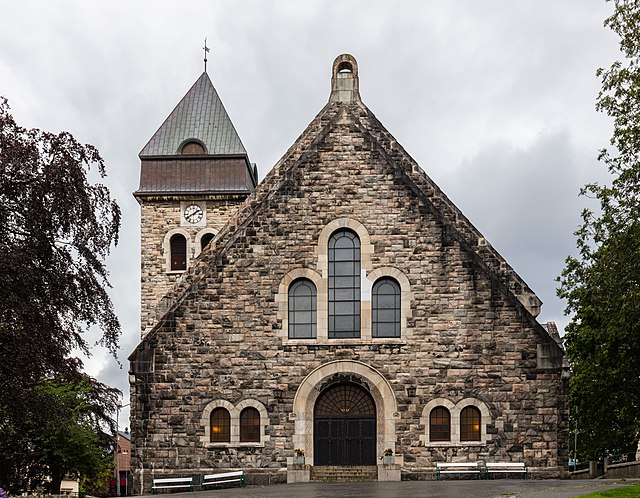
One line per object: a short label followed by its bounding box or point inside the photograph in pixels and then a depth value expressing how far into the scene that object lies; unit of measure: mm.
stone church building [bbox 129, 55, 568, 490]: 27016
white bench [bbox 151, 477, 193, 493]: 26484
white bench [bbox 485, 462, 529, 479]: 26594
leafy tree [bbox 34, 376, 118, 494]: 33188
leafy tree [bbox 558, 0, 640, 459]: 24391
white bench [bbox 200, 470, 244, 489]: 26562
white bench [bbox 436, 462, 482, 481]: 26578
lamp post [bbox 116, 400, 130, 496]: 41812
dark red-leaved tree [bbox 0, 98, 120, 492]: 18094
